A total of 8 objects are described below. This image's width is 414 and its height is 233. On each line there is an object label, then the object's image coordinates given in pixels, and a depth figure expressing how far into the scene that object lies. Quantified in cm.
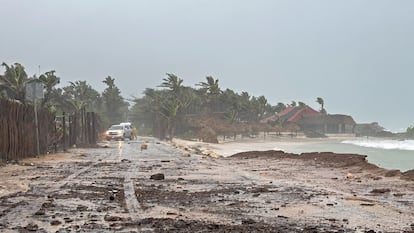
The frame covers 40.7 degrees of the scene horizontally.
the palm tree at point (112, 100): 9400
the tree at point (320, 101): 11684
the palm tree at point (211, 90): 8381
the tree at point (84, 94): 8481
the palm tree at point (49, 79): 5078
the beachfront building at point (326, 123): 9544
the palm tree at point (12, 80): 4472
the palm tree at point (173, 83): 7706
